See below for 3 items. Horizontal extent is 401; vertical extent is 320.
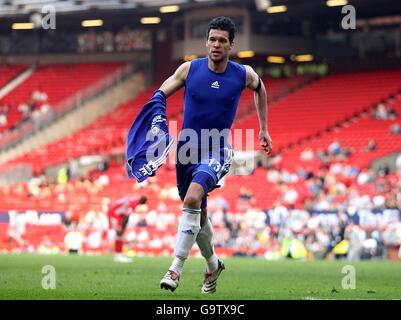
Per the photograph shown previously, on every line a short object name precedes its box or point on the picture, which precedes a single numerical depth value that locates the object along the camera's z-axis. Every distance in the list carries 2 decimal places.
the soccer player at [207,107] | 10.94
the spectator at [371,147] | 34.21
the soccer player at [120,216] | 23.02
